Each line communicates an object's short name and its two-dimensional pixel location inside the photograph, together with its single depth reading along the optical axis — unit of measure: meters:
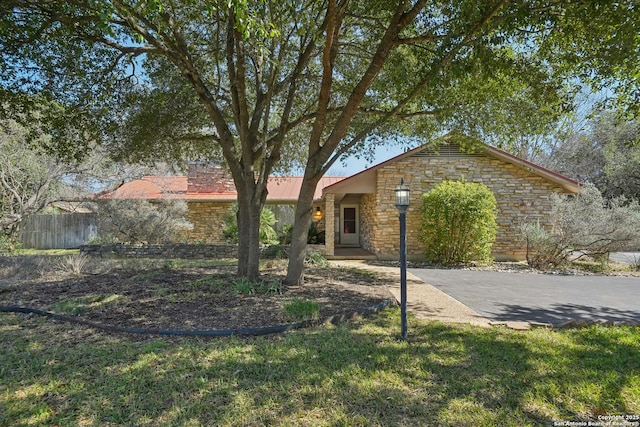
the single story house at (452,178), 12.48
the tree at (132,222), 13.70
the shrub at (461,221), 11.09
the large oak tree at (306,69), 4.82
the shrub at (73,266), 8.41
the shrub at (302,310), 4.88
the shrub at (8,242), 13.24
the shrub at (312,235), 14.35
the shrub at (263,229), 13.39
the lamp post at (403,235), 4.26
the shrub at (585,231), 10.33
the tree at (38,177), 12.62
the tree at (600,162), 19.89
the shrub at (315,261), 10.57
